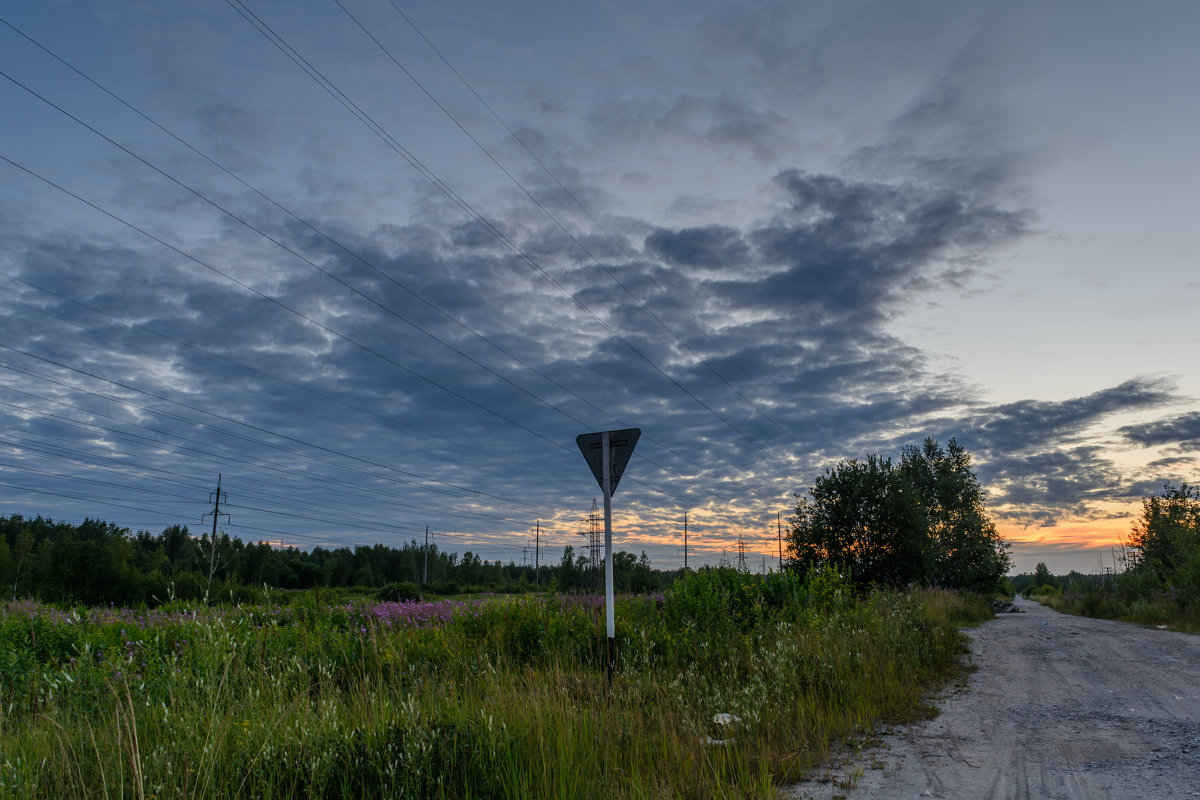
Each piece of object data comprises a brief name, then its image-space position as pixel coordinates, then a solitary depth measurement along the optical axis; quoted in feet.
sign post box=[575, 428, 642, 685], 31.17
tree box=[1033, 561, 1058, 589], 488.44
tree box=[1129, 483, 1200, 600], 94.32
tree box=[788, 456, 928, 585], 105.70
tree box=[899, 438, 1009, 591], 143.02
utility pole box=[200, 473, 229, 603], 203.41
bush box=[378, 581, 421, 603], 134.45
